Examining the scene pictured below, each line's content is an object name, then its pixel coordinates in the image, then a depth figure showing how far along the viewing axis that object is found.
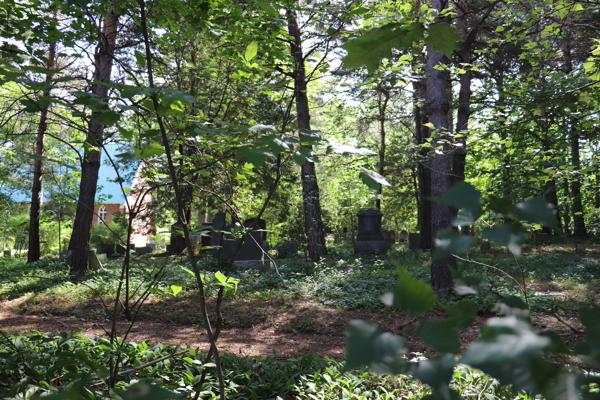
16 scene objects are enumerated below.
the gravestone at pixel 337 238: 32.62
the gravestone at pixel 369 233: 16.36
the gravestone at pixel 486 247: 15.57
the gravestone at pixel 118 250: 21.09
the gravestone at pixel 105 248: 21.41
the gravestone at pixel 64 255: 14.89
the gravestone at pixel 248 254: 12.37
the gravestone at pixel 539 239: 18.25
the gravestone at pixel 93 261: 12.20
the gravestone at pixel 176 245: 18.89
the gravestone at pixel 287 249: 16.42
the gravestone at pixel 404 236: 29.81
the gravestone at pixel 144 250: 21.77
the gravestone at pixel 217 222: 14.73
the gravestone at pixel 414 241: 18.31
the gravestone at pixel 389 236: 25.33
